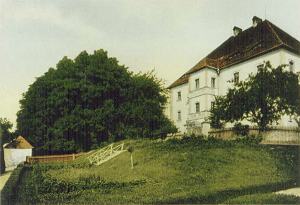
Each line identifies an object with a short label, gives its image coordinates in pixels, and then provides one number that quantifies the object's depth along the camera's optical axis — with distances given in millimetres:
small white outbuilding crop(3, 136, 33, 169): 48141
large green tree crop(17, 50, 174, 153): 40719
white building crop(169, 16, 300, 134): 37438
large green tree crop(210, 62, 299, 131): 26406
